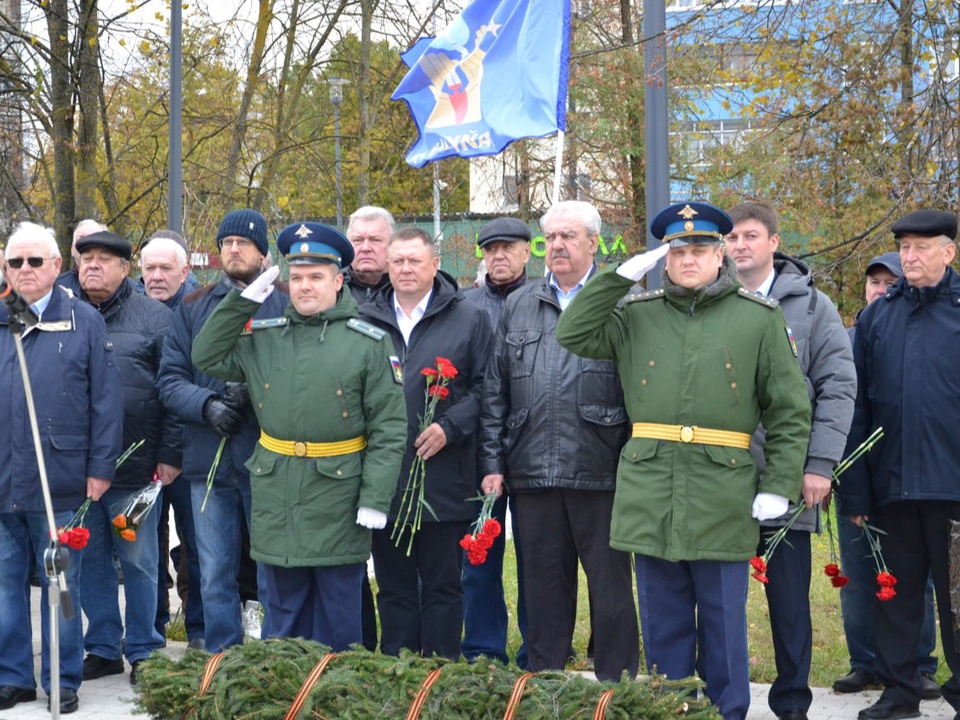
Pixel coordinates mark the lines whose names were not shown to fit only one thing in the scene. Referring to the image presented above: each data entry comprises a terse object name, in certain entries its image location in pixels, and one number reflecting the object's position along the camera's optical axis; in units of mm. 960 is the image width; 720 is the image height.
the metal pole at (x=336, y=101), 18688
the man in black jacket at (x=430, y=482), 6363
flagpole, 6742
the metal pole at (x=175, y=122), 13453
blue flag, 7840
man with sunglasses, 6273
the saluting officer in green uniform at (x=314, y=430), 5828
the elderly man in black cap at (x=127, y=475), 7008
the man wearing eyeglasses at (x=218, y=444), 6715
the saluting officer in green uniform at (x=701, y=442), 5363
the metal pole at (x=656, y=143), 7410
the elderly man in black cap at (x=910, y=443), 5969
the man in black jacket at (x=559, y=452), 6105
